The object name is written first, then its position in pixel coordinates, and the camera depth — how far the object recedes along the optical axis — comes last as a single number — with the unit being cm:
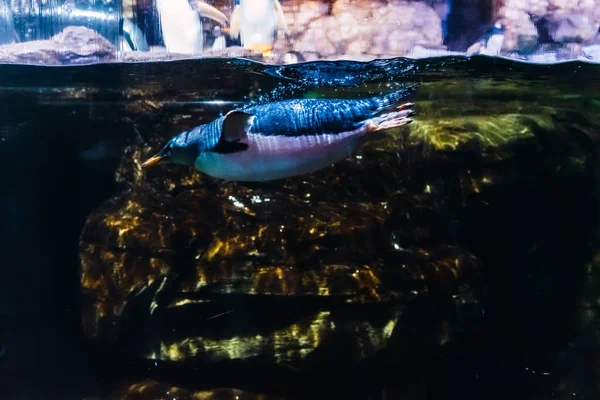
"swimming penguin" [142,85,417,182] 267
